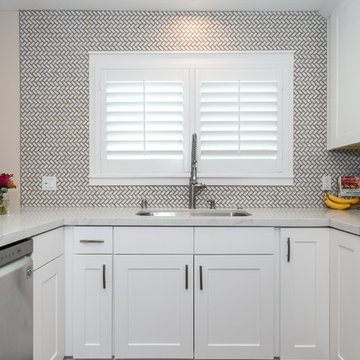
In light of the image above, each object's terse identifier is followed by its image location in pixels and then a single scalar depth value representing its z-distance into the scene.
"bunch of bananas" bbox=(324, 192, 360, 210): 2.18
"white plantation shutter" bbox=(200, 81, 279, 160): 2.28
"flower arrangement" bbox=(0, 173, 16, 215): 1.79
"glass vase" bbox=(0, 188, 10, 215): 1.80
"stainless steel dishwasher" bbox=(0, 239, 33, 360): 1.16
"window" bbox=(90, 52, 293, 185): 2.29
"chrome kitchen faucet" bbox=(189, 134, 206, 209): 2.17
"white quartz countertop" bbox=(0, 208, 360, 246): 1.54
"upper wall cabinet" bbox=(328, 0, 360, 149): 1.89
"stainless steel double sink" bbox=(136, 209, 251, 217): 2.20
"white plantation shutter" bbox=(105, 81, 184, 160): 2.29
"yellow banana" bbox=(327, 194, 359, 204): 2.18
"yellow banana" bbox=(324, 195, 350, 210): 2.17
